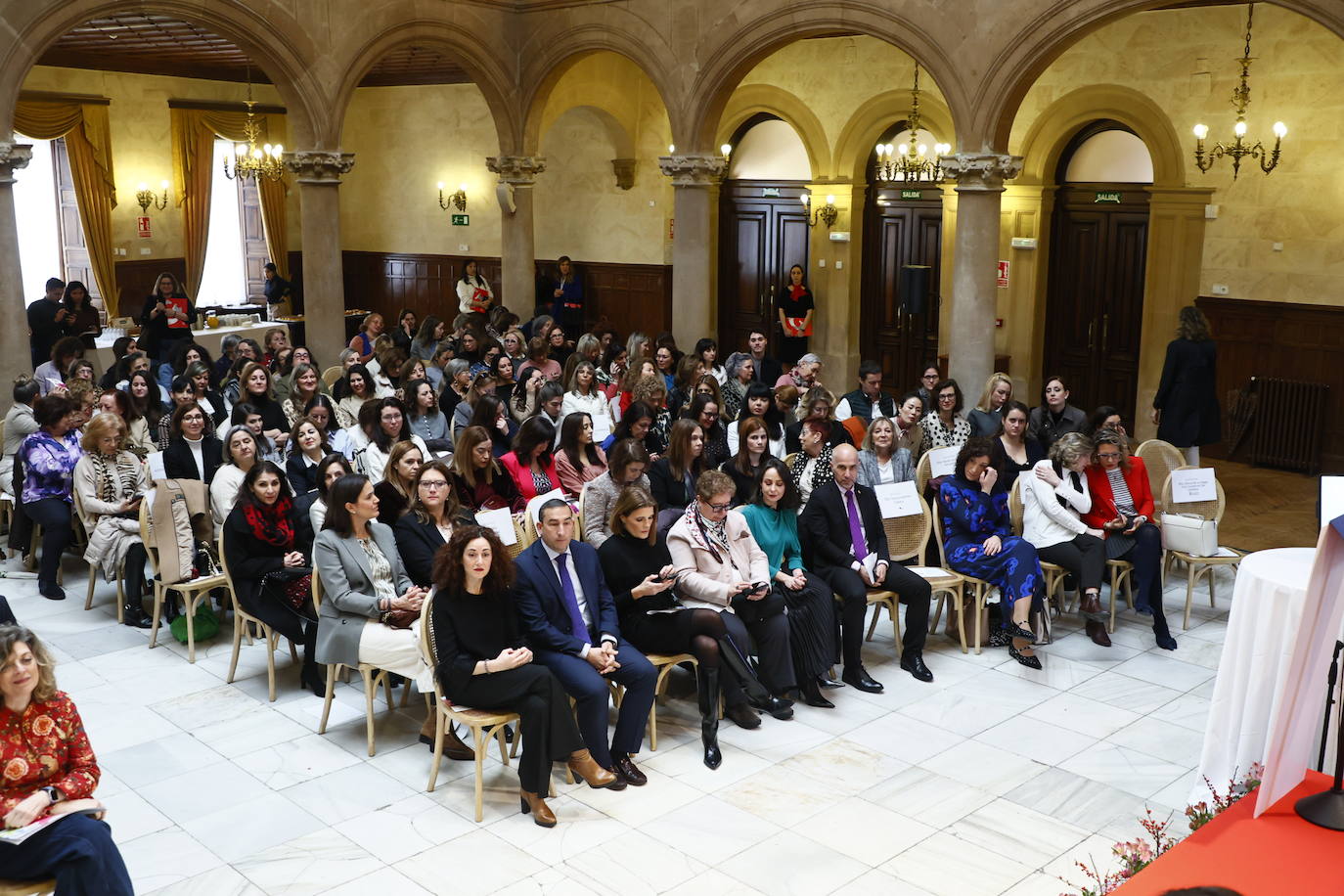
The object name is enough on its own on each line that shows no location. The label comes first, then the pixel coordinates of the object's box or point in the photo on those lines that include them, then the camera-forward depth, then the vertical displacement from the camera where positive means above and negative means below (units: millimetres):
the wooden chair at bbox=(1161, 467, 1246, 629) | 7484 -1703
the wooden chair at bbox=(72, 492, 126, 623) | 7326 -1773
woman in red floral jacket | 3838 -1591
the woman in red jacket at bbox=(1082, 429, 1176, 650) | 7285 -1448
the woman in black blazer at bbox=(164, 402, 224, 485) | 7426 -1046
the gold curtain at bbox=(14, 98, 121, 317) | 15281 +1304
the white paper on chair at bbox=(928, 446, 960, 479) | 7656 -1173
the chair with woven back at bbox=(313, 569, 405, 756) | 5664 -1849
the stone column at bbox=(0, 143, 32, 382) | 9961 -64
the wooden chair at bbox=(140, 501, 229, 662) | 6691 -1666
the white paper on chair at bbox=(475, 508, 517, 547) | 6387 -1270
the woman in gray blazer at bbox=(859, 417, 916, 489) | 7406 -1123
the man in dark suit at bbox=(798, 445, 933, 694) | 6566 -1527
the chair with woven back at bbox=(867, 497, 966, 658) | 7094 -1515
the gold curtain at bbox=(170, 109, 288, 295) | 16906 +1440
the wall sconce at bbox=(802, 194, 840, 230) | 15102 +646
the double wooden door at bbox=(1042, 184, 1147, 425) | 12938 -270
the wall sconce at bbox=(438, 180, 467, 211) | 17922 +1004
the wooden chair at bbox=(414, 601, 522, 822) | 5121 -1814
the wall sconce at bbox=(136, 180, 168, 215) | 16478 +945
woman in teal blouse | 6285 -1568
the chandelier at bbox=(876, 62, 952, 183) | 12781 +1105
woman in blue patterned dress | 6961 -1519
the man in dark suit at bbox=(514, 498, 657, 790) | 5344 -1585
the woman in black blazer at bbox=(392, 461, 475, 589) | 5996 -1211
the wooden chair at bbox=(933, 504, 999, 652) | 7012 -1790
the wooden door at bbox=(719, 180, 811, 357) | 15773 +250
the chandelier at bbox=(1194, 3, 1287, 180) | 10820 +1076
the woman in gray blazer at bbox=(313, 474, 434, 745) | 5629 -1473
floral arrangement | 3654 -1791
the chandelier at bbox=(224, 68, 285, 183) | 15836 +1452
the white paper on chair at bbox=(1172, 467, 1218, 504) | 7652 -1313
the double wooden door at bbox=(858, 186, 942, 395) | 14781 -163
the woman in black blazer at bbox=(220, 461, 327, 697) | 6234 -1420
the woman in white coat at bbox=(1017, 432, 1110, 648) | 7191 -1448
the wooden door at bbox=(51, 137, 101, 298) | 15953 +464
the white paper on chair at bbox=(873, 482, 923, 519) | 7020 -1282
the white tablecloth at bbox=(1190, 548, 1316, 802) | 4602 -1442
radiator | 11375 -1433
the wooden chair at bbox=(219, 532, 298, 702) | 6297 -1824
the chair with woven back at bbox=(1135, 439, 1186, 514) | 8148 -1233
